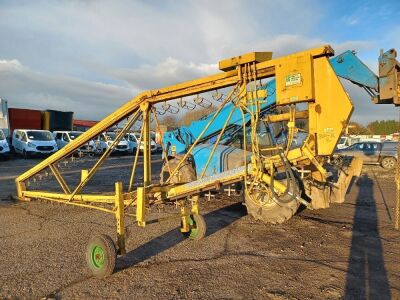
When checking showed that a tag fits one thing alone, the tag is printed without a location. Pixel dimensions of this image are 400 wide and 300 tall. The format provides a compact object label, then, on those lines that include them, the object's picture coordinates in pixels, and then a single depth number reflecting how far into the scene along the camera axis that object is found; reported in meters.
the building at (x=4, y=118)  25.13
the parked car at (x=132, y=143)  29.07
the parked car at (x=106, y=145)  27.26
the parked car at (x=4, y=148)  21.17
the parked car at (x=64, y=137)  27.30
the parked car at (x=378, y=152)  19.19
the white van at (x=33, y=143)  23.27
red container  28.89
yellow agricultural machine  4.47
